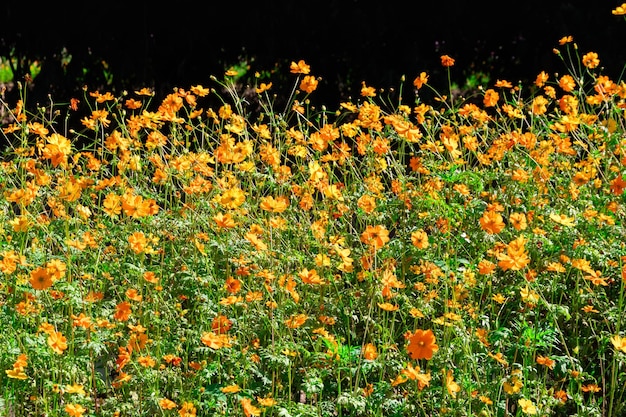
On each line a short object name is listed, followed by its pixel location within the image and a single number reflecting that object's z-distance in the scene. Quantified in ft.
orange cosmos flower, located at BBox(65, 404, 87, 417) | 15.79
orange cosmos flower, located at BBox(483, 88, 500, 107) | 22.95
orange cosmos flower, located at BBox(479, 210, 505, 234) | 15.94
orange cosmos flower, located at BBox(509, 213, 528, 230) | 16.91
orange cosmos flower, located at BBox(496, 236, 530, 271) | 15.20
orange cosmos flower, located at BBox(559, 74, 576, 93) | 21.89
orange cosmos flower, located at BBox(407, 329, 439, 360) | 14.61
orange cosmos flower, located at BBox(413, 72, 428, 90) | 22.57
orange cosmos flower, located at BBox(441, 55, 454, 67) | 23.21
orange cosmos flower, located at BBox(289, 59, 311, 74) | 22.42
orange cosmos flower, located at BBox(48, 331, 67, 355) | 15.96
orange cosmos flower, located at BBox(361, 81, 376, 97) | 23.38
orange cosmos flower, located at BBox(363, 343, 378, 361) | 16.24
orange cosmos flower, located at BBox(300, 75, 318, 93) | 22.16
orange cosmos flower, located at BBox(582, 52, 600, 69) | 23.17
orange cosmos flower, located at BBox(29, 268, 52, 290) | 15.47
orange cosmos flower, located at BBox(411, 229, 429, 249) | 17.53
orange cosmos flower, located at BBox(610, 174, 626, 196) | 17.11
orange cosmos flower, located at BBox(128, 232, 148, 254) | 17.20
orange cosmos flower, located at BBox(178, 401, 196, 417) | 16.42
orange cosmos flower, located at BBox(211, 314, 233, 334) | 17.34
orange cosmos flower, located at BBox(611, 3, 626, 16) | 20.15
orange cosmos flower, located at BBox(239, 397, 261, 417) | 15.66
